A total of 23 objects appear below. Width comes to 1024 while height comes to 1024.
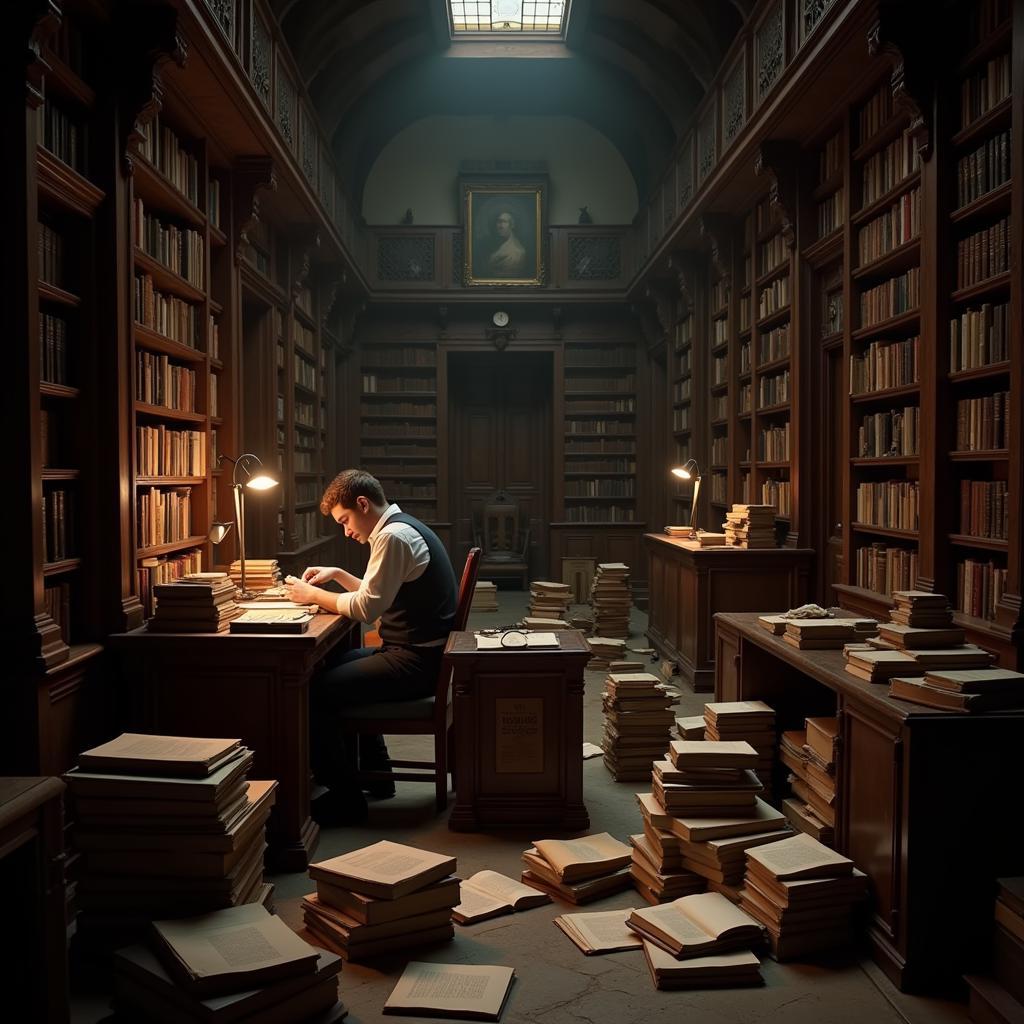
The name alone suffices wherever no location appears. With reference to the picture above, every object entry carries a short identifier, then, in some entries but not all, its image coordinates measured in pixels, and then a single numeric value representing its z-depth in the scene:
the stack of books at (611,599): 8.54
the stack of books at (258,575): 4.82
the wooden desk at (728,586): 6.21
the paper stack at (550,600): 8.61
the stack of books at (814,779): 3.28
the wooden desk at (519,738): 3.79
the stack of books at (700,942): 2.64
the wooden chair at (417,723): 3.90
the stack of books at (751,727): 3.91
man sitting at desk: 3.92
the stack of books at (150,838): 2.63
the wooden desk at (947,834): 2.55
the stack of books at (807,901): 2.76
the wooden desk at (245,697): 3.47
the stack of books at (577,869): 3.19
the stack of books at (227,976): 2.26
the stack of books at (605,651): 7.23
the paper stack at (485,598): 9.92
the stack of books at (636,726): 4.55
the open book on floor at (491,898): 3.03
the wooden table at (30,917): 1.92
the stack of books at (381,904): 2.78
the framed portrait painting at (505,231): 11.25
